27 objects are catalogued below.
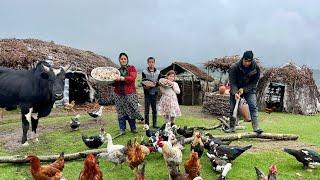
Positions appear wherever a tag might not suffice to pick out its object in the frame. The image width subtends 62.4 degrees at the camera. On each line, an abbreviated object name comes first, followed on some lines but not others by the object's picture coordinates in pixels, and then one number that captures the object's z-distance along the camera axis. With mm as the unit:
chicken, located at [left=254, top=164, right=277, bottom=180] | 4421
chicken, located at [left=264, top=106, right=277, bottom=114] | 13166
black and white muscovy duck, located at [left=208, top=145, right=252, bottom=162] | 5664
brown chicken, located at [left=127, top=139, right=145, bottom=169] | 5233
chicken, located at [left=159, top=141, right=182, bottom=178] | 5222
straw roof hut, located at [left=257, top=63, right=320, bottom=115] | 13434
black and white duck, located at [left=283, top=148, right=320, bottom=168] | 5584
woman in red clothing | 7831
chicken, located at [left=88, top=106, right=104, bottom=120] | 9474
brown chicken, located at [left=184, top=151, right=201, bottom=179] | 4892
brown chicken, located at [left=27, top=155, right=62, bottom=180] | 4683
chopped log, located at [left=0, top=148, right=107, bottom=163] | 6118
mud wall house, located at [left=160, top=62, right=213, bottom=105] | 15996
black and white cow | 7415
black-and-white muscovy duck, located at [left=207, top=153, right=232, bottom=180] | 5181
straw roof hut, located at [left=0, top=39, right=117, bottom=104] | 13181
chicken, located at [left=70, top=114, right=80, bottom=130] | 8777
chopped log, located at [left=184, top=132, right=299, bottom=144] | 7246
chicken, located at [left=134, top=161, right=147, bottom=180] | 4430
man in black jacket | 7377
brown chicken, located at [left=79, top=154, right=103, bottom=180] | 4566
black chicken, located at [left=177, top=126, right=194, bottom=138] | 7148
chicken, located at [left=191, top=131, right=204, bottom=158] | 5893
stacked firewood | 12198
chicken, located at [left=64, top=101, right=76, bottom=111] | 12294
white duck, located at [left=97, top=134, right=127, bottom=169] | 5706
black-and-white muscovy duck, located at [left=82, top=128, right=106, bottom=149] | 6664
